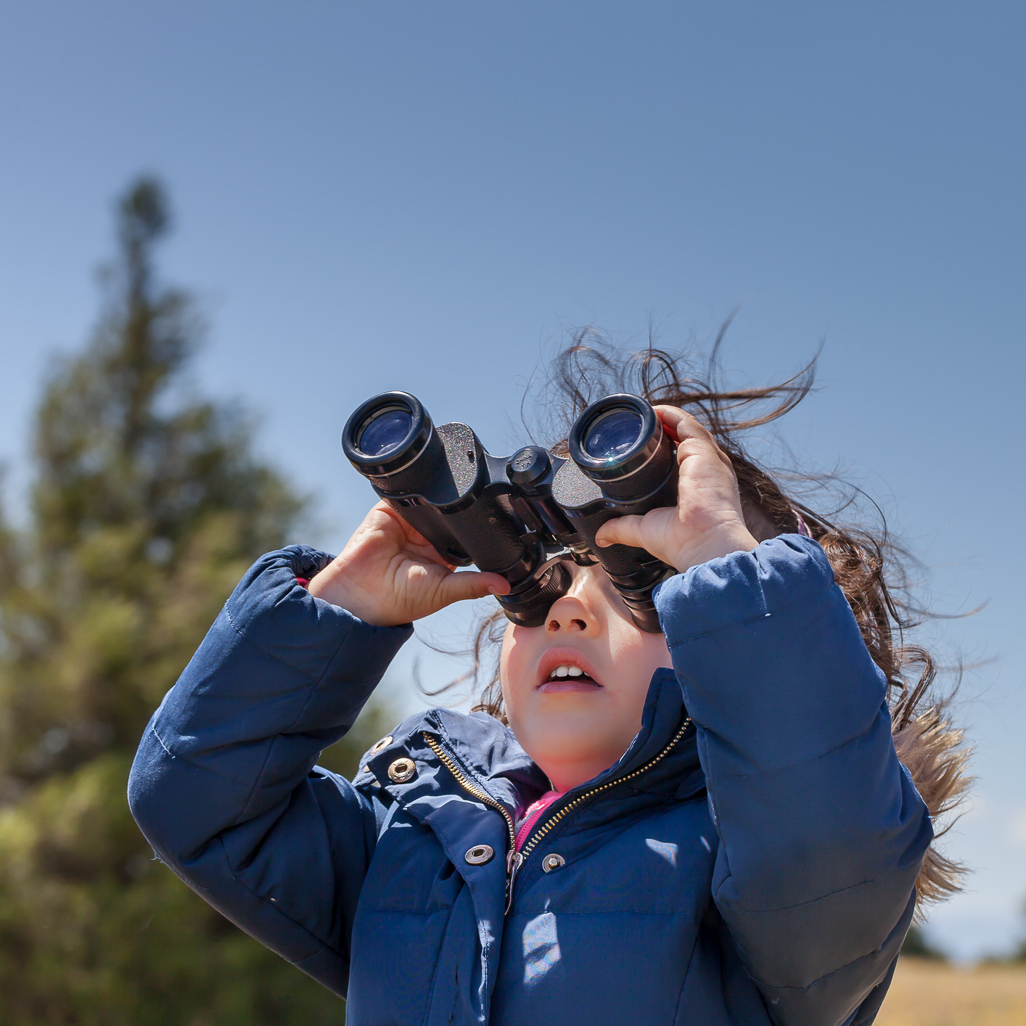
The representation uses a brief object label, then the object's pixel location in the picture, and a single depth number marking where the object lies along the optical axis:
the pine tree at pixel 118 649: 4.21
